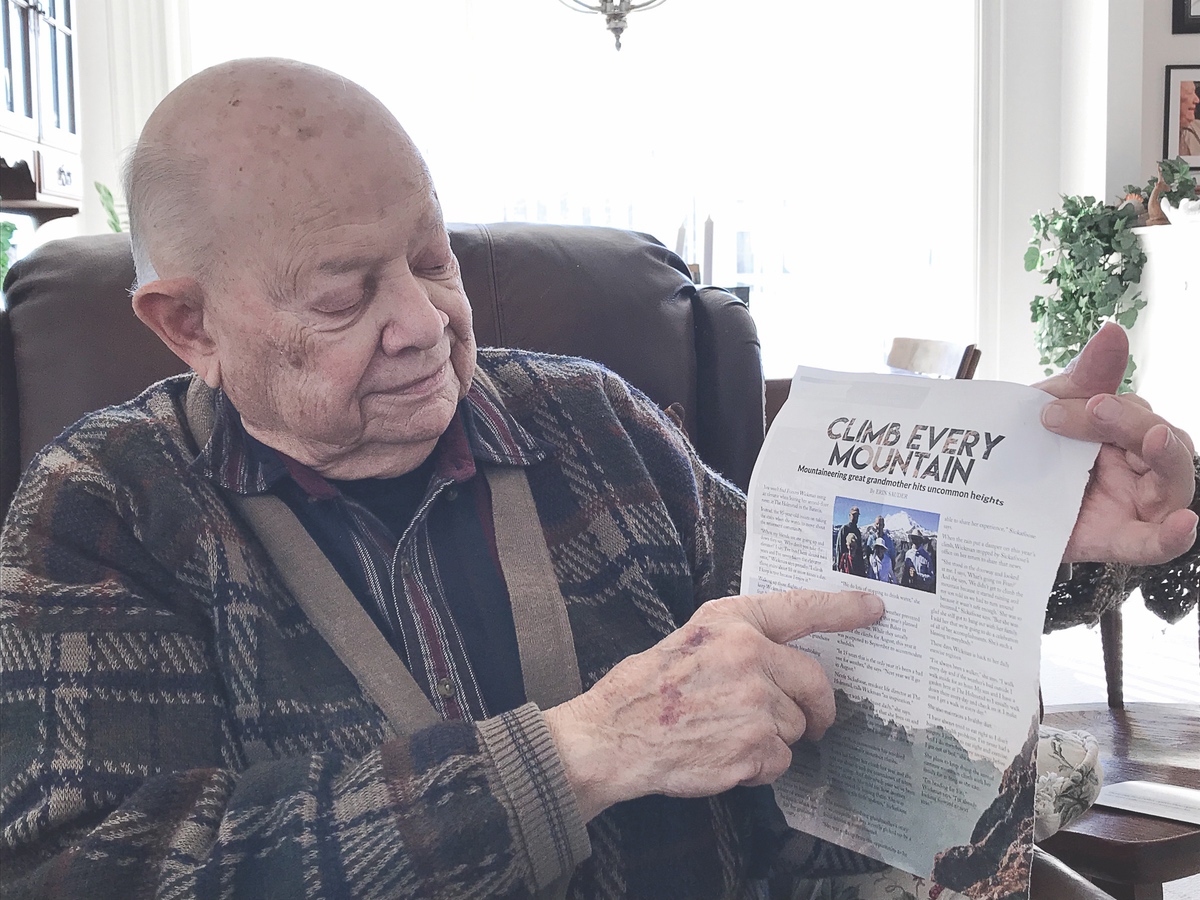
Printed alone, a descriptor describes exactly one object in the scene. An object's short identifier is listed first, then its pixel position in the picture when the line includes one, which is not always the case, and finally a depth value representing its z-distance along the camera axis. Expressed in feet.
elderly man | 2.28
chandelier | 11.68
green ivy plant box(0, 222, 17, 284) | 8.13
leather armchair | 3.75
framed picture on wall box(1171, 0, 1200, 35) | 14.83
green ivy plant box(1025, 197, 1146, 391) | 13.60
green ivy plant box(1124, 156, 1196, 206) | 12.87
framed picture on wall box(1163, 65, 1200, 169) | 14.84
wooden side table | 3.76
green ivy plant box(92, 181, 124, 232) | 11.60
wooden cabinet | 9.63
